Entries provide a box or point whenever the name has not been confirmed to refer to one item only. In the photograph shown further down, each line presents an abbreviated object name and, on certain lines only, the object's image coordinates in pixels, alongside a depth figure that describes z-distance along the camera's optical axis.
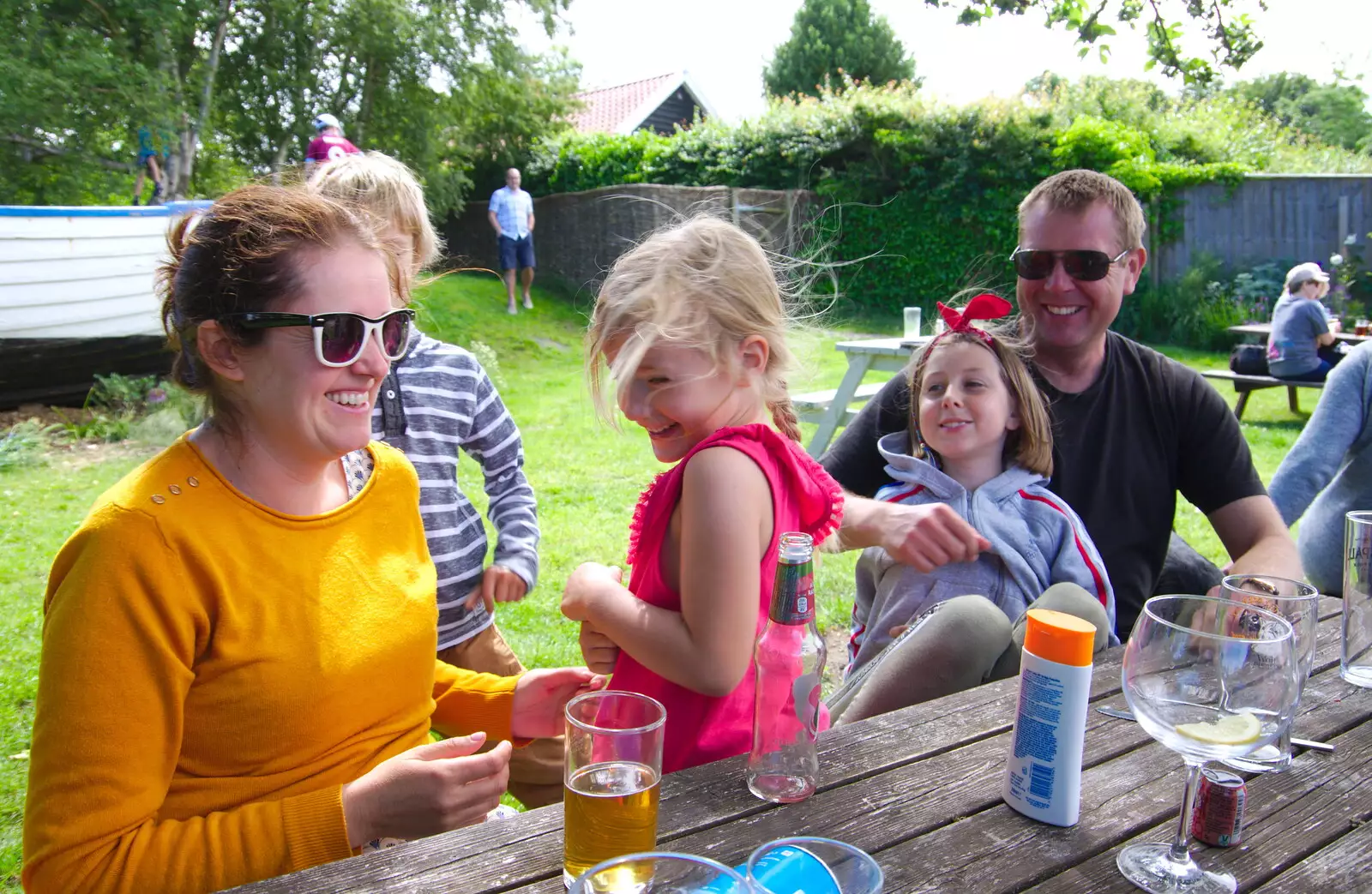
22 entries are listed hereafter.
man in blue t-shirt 14.81
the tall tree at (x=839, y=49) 33.38
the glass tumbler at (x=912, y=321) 6.96
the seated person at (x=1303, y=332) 8.60
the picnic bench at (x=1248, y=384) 8.80
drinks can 1.23
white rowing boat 8.52
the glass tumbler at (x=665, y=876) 0.81
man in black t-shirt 2.71
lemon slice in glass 1.12
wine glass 1.12
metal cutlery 1.53
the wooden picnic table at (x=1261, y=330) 9.38
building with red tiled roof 26.75
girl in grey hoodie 2.38
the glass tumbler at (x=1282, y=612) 1.17
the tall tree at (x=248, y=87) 10.09
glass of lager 1.10
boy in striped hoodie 2.50
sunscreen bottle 1.23
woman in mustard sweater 1.24
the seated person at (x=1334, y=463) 3.18
